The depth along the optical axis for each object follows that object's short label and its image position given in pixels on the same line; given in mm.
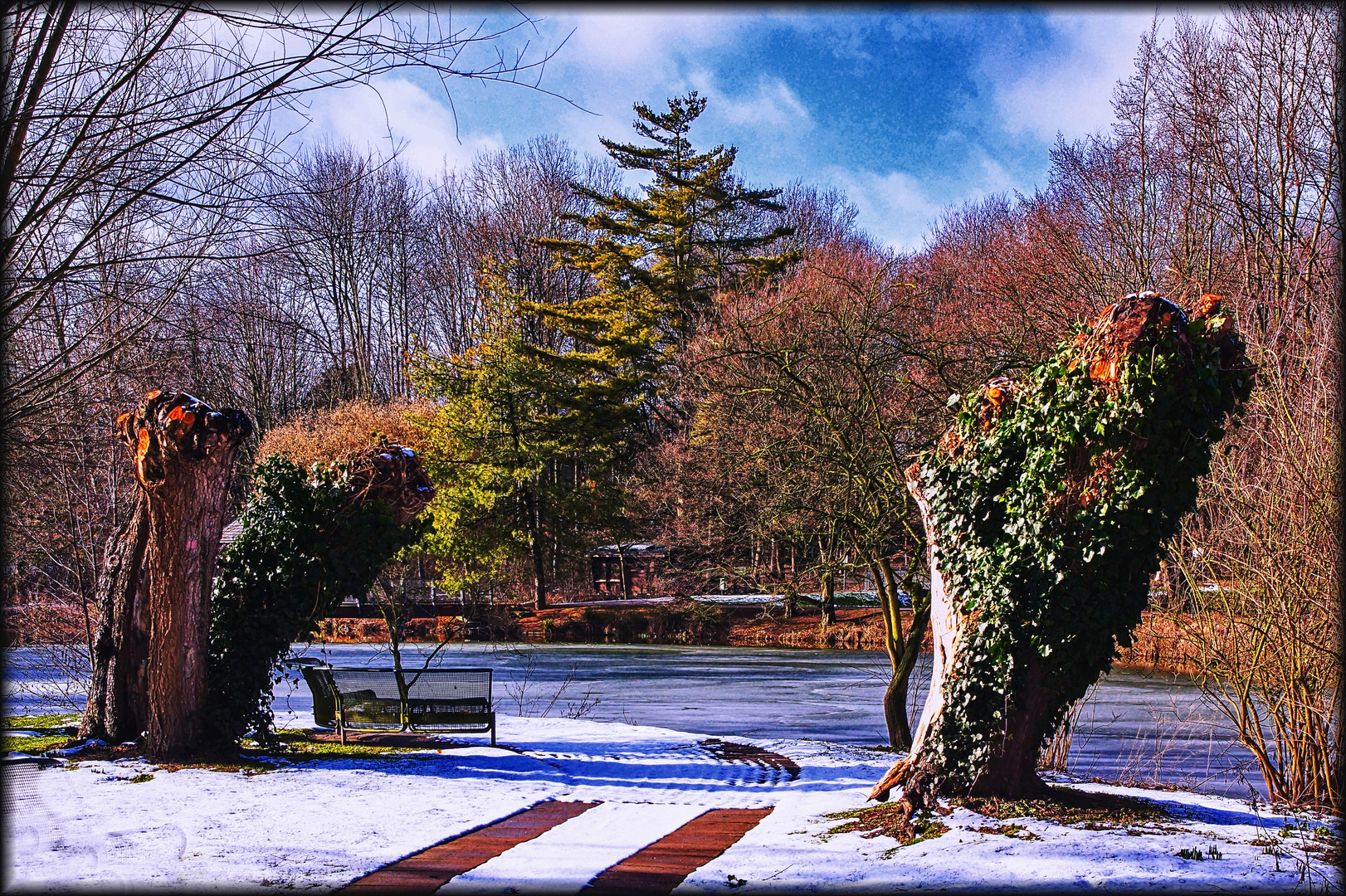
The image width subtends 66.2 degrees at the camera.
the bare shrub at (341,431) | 35438
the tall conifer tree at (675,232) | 38406
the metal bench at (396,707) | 11906
